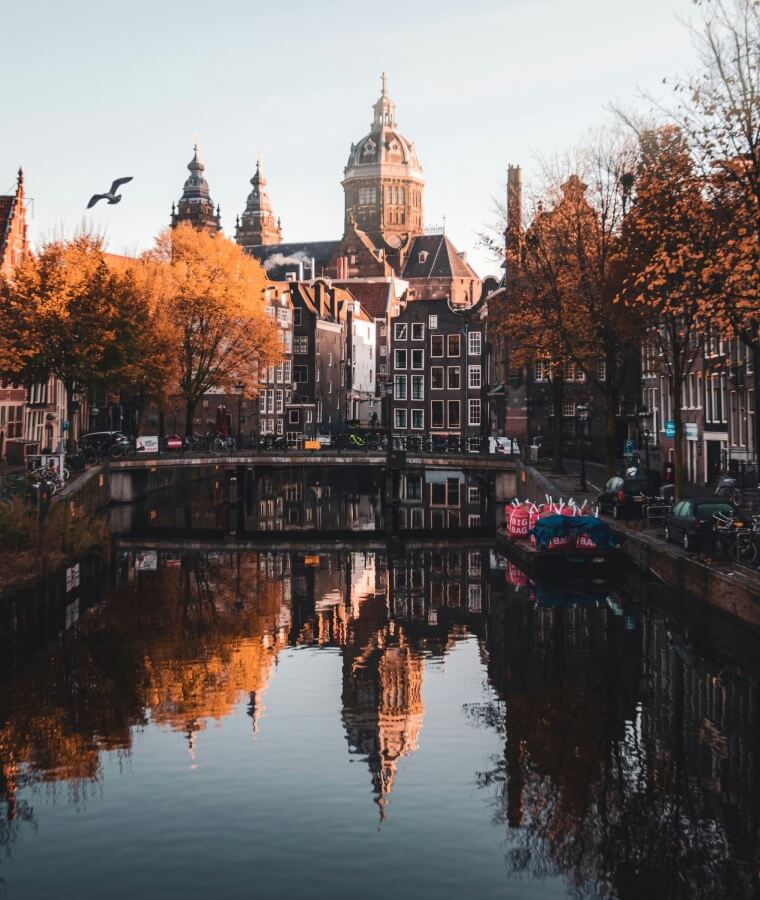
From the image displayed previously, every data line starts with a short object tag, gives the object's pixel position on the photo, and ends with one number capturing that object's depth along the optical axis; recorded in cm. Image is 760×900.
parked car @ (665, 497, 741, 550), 3959
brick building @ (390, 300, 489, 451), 12050
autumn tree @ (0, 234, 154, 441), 6581
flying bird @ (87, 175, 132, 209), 5372
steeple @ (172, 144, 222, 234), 17675
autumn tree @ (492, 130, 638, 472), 5650
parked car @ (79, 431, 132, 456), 7126
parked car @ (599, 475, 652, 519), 5219
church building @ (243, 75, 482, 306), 18912
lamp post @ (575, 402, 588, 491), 6869
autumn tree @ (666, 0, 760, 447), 3281
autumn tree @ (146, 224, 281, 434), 8188
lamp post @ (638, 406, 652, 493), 7325
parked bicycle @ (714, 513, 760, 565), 3681
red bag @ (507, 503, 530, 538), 5409
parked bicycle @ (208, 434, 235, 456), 7844
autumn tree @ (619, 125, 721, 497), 3369
